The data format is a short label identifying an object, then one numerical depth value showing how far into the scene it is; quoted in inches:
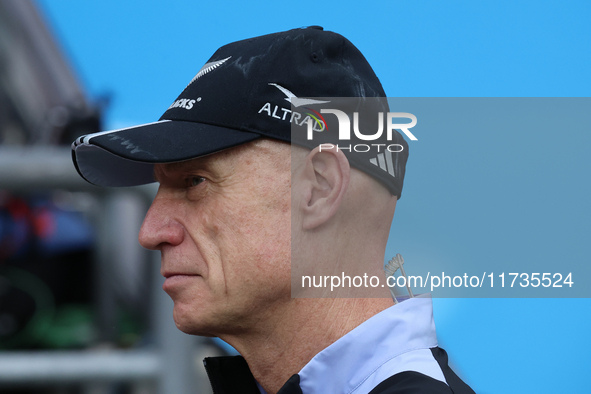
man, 204.0
